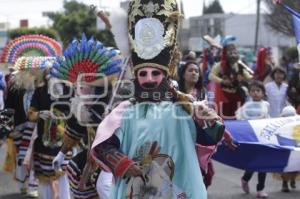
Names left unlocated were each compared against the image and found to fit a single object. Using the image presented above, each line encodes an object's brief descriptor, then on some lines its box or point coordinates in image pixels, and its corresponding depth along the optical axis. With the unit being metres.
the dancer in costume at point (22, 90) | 8.43
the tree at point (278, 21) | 46.28
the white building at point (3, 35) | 50.72
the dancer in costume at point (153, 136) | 4.37
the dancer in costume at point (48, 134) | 7.34
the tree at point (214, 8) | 94.75
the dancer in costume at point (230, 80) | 11.28
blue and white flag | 7.70
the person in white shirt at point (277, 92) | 11.55
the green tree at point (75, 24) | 43.03
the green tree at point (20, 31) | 35.77
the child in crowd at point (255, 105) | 9.27
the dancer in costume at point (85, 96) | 6.01
